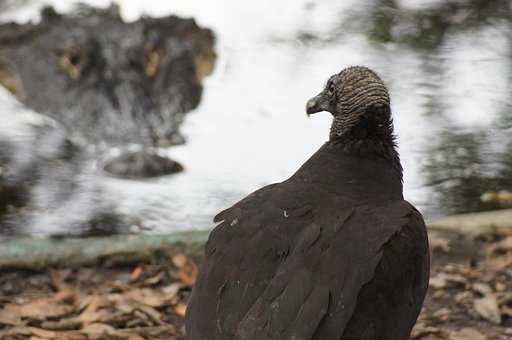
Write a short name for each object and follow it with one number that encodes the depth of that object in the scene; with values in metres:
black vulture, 6.92
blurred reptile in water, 18.75
